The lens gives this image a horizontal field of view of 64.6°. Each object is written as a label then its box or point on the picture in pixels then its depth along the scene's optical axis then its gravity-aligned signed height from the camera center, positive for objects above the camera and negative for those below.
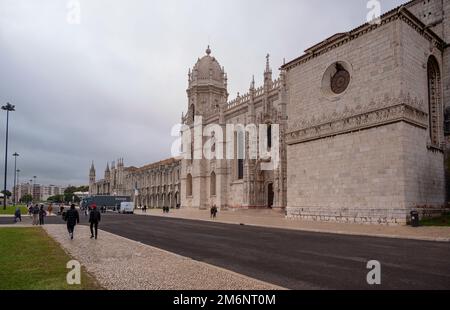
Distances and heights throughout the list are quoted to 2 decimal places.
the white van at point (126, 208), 57.22 -3.02
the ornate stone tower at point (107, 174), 127.69 +5.51
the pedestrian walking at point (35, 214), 26.50 -1.80
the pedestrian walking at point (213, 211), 36.94 -2.37
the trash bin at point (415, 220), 20.94 -1.90
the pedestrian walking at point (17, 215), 29.53 -2.11
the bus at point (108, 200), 69.38 -2.18
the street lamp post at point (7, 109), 46.78 +10.81
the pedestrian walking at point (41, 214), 26.48 -1.84
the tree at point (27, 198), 185.30 -4.53
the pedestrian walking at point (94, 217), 16.97 -1.32
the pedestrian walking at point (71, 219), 16.47 -1.37
